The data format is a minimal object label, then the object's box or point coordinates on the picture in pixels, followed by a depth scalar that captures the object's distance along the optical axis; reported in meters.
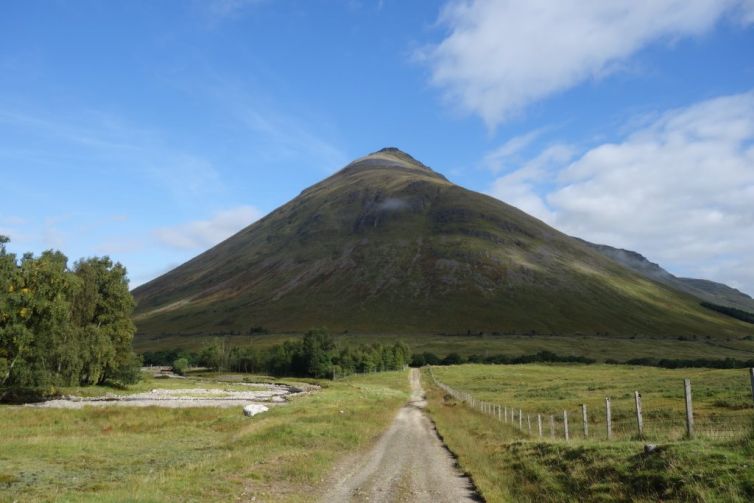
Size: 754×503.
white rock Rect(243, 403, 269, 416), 55.67
